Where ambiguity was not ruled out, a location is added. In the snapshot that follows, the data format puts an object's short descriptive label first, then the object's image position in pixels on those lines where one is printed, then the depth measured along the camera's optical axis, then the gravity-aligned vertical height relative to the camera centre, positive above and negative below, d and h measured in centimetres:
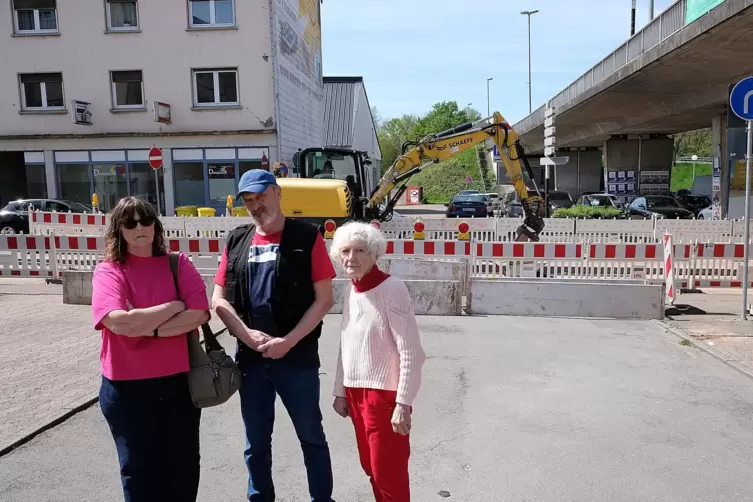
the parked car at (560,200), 2838 -69
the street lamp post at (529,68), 5557 +1082
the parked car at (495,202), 3100 -89
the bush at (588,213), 1959 -92
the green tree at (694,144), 7472 +495
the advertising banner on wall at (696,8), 1415 +415
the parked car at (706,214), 2330 -123
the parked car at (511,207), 2417 -87
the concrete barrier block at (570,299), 891 -167
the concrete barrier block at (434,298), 916 -163
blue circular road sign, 805 +107
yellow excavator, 1304 +12
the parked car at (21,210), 2031 -46
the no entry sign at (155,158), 1809 +105
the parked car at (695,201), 2875 -93
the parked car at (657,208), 2288 -95
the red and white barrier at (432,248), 1088 -105
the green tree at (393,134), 8927 +878
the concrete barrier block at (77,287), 984 -146
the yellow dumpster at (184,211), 2216 -63
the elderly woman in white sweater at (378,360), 299 -84
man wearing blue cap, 323 -67
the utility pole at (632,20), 4764 +1267
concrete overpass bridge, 1547 +345
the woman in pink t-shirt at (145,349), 291 -74
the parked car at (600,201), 2638 -72
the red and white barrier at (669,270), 964 -139
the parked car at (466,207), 2888 -96
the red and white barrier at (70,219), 1691 -63
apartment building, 2417 +399
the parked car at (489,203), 3379 -100
